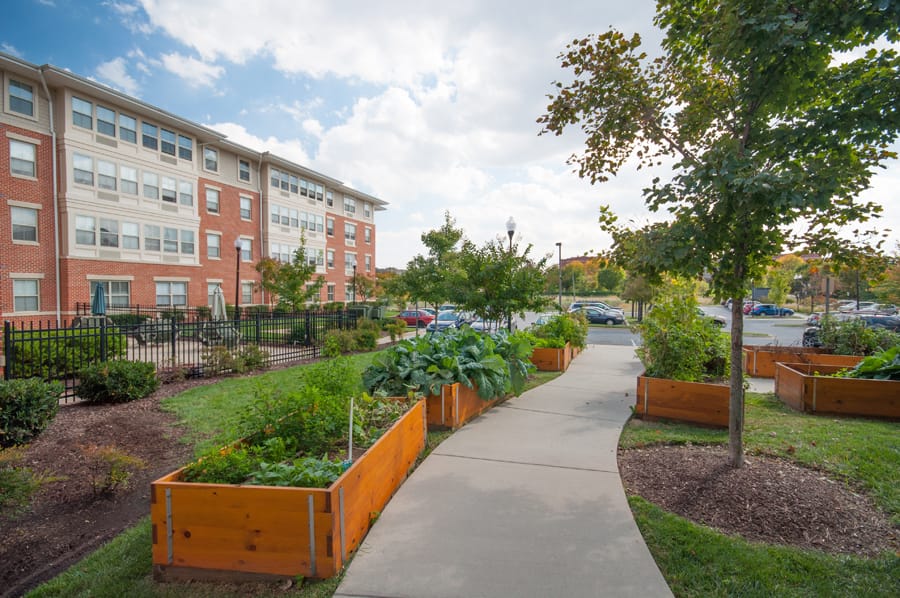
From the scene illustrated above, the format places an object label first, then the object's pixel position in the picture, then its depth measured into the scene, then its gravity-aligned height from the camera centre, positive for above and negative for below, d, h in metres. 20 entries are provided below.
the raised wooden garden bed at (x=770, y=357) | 9.98 -1.54
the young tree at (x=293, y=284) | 22.53 +0.21
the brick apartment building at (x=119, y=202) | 18.55 +4.35
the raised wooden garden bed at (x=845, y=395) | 6.70 -1.60
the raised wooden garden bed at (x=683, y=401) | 6.32 -1.59
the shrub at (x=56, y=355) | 7.87 -1.25
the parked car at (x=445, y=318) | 24.60 -1.71
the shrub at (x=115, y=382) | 7.52 -1.56
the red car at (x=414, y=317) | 29.69 -1.87
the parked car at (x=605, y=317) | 32.56 -2.01
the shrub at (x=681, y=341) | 7.27 -0.86
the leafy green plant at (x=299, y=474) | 3.07 -1.27
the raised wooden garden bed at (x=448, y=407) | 6.10 -1.59
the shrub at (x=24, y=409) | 5.21 -1.42
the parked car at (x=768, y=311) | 49.25 -2.37
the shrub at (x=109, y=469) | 4.30 -1.75
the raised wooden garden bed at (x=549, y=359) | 11.27 -1.73
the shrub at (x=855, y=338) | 10.15 -1.11
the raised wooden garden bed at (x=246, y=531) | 2.85 -1.52
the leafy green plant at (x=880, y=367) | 7.20 -1.24
